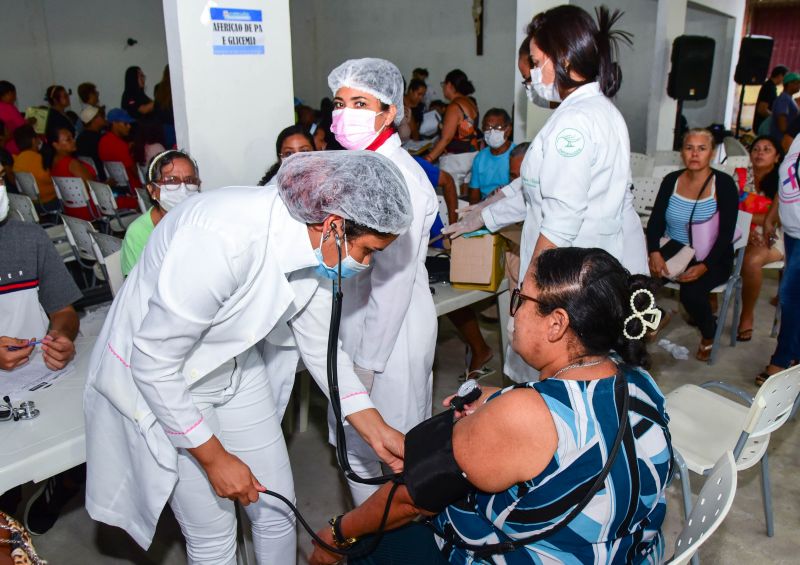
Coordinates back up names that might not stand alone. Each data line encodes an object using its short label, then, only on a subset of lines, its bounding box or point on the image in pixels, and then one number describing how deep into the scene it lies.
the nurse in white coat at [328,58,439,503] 1.90
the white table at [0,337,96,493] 1.58
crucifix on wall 9.36
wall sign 2.88
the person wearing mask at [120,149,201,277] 2.57
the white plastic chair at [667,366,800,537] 1.94
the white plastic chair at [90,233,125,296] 2.70
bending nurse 1.27
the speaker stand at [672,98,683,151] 8.05
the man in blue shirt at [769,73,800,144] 7.45
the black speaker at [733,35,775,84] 8.91
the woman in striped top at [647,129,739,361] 3.66
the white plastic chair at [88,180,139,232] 4.87
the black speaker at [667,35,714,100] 6.95
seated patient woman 1.18
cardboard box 2.90
